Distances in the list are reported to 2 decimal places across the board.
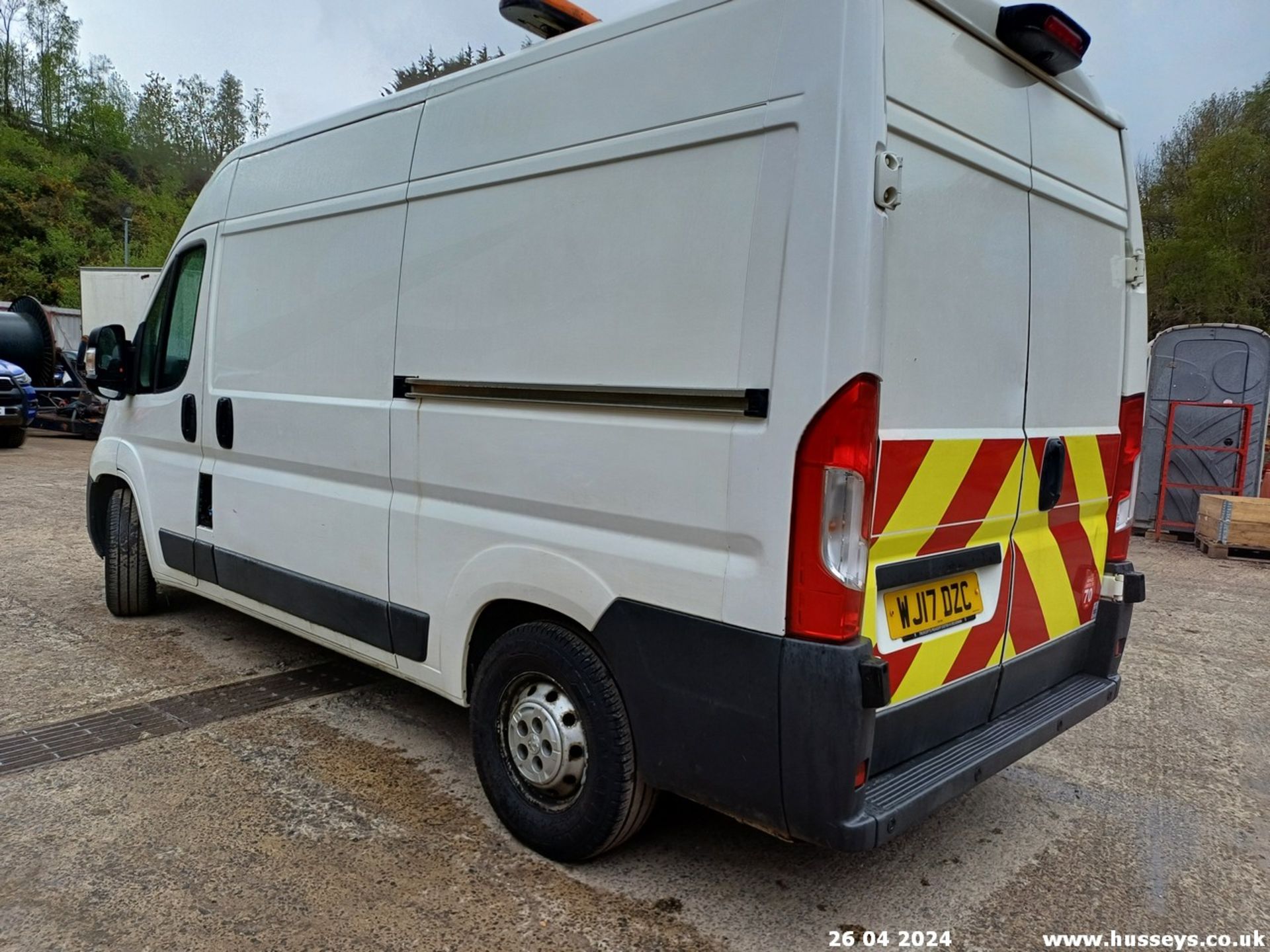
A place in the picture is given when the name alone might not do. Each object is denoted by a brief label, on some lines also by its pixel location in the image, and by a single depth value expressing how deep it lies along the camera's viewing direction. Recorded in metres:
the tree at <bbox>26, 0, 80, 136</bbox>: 47.59
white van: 2.19
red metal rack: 9.40
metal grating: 3.50
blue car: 13.58
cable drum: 16.02
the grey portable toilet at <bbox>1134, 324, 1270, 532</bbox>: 9.30
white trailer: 18.08
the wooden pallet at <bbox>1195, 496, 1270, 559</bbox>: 8.59
